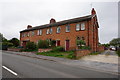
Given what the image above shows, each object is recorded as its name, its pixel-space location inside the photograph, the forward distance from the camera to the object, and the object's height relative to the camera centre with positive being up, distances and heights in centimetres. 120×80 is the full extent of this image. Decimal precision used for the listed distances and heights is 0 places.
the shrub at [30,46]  1616 -113
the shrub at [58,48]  1388 -138
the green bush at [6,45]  2306 -135
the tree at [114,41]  5646 +45
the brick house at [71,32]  1359 +212
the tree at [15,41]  2842 +2
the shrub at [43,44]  1498 -60
